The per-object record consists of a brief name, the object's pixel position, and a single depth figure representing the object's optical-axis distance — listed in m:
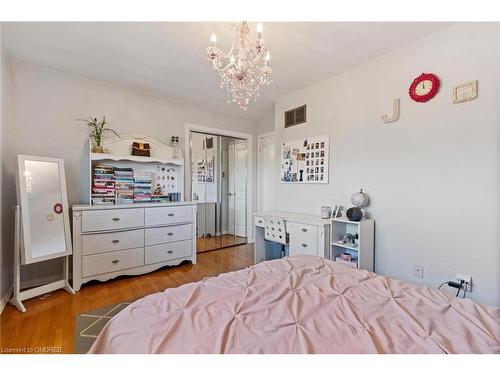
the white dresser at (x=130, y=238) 2.58
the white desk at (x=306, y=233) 2.57
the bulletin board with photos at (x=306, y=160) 3.02
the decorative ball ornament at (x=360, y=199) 2.51
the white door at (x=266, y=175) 4.42
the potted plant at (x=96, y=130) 2.89
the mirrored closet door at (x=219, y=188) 4.00
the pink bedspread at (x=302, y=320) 0.84
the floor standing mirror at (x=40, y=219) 2.18
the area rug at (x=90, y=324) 1.67
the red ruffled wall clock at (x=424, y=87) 2.03
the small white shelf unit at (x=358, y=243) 2.35
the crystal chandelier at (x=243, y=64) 1.67
